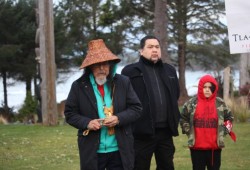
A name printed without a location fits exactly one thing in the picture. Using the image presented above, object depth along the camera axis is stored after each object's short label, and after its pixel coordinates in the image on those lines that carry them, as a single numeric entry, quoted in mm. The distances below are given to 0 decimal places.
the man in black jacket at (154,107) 5758
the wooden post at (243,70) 25278
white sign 7359
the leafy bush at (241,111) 13586
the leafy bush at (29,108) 19594
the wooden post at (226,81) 15988
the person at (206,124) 6035
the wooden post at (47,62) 14016
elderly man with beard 4812
